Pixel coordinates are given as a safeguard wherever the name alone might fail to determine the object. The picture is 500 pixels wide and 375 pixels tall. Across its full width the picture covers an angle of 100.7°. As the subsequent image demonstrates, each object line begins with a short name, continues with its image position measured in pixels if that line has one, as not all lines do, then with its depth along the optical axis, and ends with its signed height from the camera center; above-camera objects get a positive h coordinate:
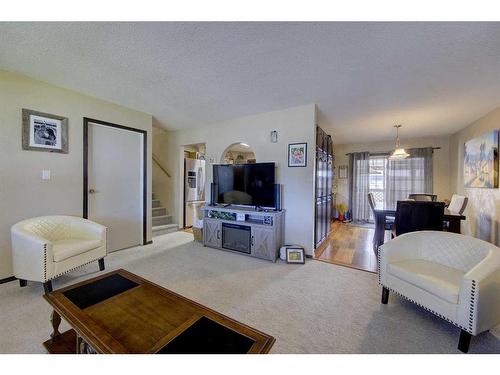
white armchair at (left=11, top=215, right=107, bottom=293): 2.03 -0.69
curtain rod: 5.58 +0.87
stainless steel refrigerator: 5.06 -0.17
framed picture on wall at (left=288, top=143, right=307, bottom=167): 3.22 +0.47
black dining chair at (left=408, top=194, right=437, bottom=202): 4.09 -0.25
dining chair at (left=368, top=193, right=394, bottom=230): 3.65 -0.67
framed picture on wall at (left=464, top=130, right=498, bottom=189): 3.12 +0.40
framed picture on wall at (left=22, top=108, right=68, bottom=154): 2.49 +0.64
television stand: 3.06 -0.75
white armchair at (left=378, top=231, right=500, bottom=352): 1.35 -0.72
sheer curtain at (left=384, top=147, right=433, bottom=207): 5.12 +0.23
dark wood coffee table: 0.96 -0.75
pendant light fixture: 3.97 +0.59
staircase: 4.65 -0.89
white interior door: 3.14 +0.00
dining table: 3.35 -0.62
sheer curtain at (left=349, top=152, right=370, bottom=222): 5.86 -0.02
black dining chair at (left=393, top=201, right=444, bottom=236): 2.76 -0.43
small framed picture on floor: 2.99 -1.04
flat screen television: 3.29 -0.01
